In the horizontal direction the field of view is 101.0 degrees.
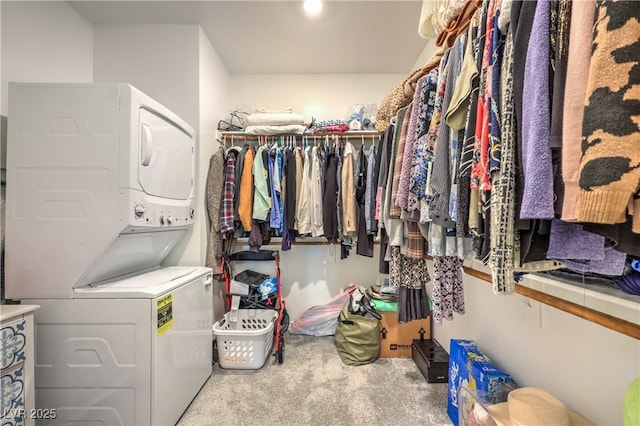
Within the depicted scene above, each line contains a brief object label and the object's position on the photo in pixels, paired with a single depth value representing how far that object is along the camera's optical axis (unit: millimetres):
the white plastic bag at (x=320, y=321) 2527
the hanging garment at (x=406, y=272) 1452
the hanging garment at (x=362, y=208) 2083
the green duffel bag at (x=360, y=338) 2037
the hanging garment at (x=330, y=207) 2217
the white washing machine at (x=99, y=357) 1249
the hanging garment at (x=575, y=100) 464
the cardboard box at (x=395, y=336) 2152
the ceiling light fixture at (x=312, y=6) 1818
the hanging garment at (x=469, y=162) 712
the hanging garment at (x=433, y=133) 933
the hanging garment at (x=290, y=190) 2242
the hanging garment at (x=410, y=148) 1063
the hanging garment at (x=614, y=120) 402
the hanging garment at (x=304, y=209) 2230
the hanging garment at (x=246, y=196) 2211
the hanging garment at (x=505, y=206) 584
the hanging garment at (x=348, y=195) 2125
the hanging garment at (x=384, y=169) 1453
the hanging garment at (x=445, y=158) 836
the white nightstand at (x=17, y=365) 1034
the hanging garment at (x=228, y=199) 2178
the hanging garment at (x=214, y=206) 2176
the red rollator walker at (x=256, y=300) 2164
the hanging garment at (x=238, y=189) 2244
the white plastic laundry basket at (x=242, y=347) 1936
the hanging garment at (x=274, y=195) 2205
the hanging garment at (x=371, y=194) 1771
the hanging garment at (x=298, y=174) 2266
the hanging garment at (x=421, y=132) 999
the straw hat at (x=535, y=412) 875
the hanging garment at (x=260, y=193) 2199
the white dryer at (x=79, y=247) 1255
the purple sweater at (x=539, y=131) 510
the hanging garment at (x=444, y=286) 1223
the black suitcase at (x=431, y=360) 1822
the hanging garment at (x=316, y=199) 2227
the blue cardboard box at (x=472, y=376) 1198
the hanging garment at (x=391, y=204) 1291
